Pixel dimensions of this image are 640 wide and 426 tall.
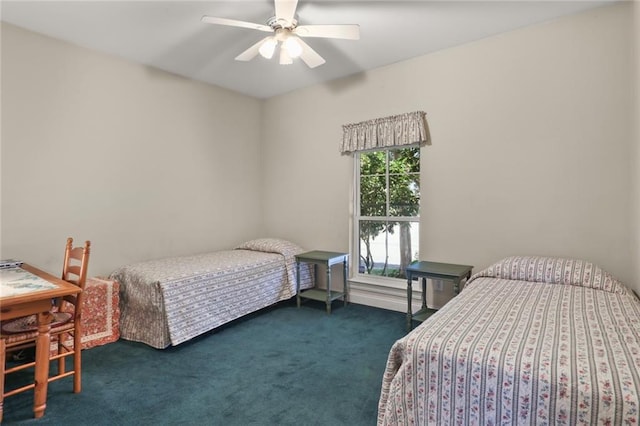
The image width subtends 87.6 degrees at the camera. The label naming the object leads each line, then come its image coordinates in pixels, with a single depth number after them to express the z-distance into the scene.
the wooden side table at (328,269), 3.71
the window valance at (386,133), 3.48
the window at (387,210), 3.71
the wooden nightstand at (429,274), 2.94
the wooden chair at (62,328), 1.91
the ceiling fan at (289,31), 2.32
